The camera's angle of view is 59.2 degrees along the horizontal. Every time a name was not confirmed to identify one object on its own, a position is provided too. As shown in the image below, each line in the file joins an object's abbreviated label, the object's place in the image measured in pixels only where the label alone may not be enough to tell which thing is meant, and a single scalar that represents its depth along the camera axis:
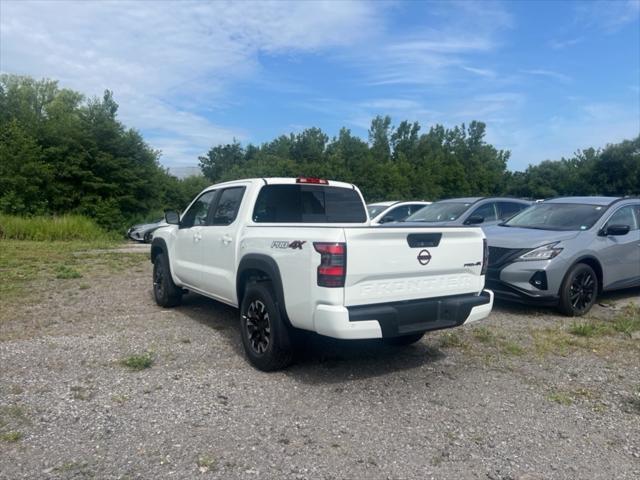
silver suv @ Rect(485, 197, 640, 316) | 7.34
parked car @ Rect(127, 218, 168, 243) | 26.56
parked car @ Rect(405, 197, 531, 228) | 10.74
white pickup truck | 4.39
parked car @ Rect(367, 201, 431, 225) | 14.26
